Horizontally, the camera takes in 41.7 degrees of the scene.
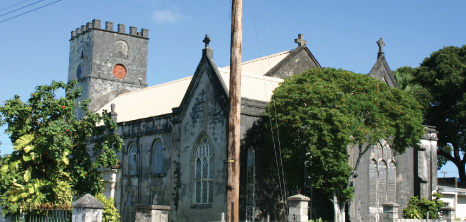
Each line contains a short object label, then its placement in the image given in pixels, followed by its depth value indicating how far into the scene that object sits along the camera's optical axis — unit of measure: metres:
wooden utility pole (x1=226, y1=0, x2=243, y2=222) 16.17
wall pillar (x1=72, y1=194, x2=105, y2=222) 16.81
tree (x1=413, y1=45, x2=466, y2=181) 52.70
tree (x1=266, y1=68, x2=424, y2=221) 27.89
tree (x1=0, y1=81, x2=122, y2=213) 21.09
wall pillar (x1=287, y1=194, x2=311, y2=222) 21.98
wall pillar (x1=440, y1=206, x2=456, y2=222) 30.06
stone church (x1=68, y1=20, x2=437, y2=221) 30.73
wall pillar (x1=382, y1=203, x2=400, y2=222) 25.97
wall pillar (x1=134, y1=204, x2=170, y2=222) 21.36
